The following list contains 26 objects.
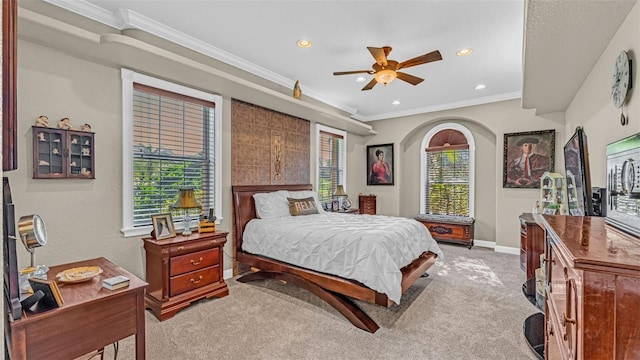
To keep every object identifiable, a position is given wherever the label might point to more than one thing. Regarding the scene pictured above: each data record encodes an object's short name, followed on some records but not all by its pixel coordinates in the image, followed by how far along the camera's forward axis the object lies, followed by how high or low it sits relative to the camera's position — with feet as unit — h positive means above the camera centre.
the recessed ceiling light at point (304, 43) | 10.46 +5.04
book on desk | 5.04 -1.87
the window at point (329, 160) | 18.30 +1.24
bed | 8.41 -3.31
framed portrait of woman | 21.33 +1.07
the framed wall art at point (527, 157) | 15.46 +1.17
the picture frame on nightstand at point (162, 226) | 9.22 -1.59
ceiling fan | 9.28 +3.97
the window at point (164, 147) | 9.46 +1.16
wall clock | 5.90 +2.17
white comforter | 8.41 -2.31
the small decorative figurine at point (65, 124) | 8.01 +1.55
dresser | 2.69 -1.21
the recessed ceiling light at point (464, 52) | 11.14 +5.02
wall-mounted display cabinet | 7.66 +0.70
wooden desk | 4.13 -2.32
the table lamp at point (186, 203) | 9.67 -0.84
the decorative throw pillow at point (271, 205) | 12.99 -1.25
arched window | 19.40 +0.52
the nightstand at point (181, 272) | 8.85 -3.09
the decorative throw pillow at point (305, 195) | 14.56 -0.86
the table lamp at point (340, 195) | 18.52 -1.09
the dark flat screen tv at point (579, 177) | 7.72 +0.03
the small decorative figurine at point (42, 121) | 7.65 +1.55
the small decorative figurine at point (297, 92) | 13.84 +4.23
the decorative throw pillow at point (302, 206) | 13.66 -1.39
